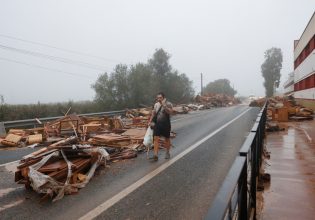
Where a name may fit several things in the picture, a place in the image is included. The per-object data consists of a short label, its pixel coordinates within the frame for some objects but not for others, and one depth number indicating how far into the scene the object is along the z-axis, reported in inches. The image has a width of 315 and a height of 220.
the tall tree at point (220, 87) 3633.2
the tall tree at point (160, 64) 1501.4
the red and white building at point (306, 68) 887.4
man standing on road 268.5
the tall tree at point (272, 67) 2644.8
